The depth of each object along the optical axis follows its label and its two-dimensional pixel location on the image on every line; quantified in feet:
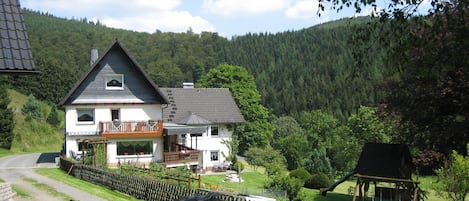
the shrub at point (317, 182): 117.28
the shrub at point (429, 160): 74.43
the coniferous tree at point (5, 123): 149.89
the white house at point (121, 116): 113.09
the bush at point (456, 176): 63.21
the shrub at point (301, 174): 120.68
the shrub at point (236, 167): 128.06
